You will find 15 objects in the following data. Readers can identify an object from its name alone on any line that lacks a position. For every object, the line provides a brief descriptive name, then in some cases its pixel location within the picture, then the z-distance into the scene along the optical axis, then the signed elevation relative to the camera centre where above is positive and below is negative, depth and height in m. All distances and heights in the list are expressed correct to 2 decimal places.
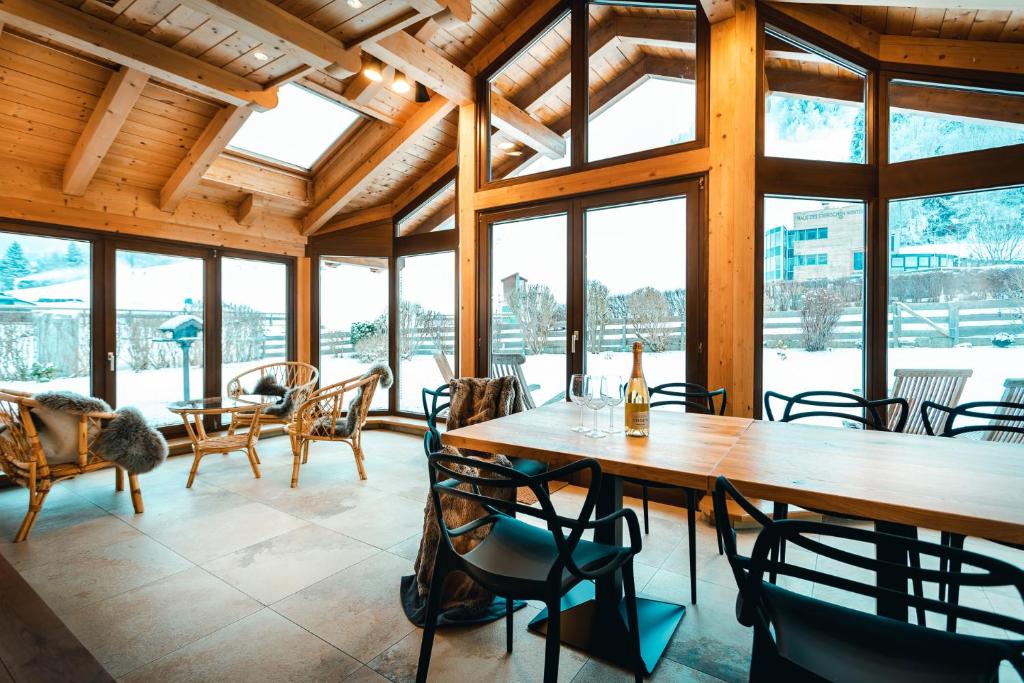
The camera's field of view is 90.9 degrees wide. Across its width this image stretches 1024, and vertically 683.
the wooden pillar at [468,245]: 4.58 +0.82
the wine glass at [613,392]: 1.96 -0.23
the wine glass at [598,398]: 1.98 -0.25
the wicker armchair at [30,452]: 2.87 -0.68
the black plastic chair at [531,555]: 1.32 -0.69
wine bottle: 1.85 -0.26
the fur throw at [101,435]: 2.96 -0.60
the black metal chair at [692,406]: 2.20 -0.48
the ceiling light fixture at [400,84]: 4.32 +2.16
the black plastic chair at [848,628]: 0.90 -0.66
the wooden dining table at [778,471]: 1.16 -0.39
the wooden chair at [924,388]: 3.17 -0.37
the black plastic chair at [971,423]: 1.90 -0.51
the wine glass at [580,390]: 2.01 -0.23
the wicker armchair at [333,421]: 3.97 -0.70
